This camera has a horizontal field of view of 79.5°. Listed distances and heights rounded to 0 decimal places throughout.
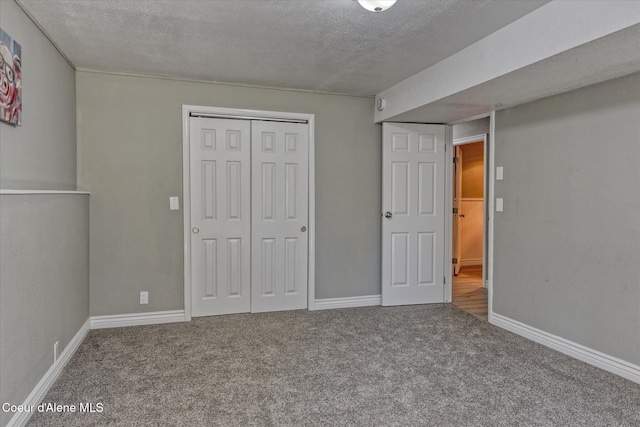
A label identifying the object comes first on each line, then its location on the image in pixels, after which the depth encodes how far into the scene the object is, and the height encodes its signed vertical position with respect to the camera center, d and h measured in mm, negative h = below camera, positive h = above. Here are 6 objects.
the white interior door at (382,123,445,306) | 4258 -74
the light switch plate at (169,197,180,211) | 3713 +27
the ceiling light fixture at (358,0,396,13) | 2076 +1103
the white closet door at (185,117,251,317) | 3803 -101
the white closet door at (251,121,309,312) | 3992 -95
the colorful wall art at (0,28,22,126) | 1941 +664
